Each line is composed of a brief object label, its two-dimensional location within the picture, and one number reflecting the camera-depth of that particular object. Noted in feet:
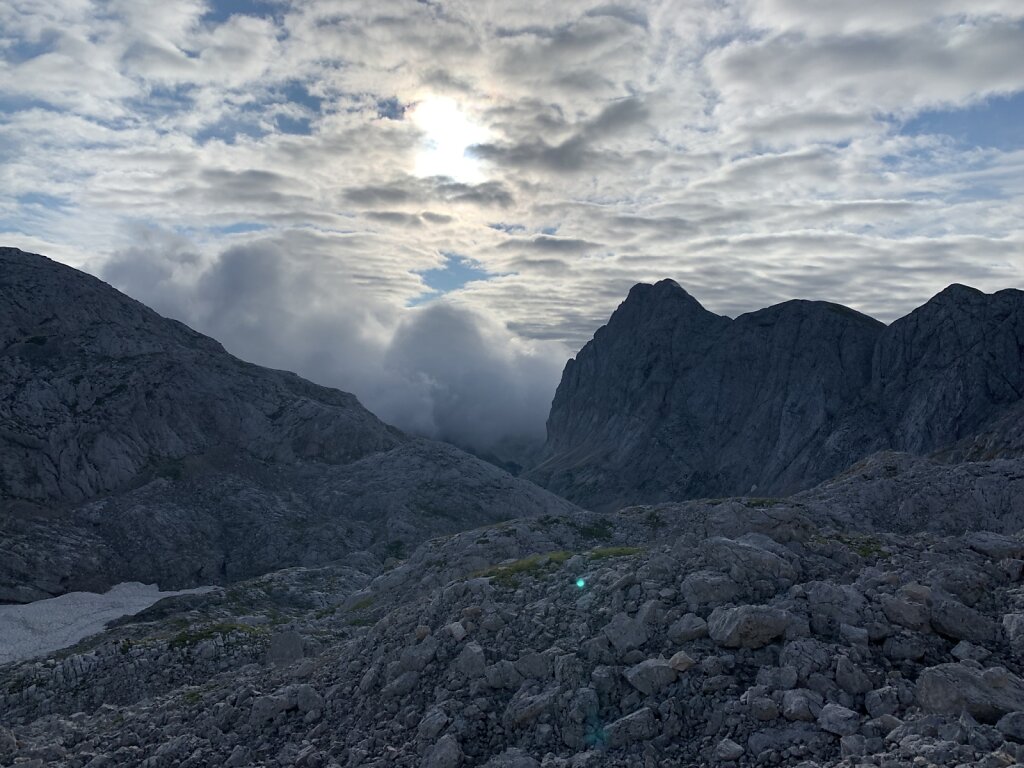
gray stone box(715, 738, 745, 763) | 57.16
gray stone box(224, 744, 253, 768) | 78.95
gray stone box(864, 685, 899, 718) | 57.26
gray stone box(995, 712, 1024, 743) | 50.52
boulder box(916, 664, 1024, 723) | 54.65
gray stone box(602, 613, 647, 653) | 74.95
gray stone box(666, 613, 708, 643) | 72.33
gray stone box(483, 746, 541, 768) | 64.64
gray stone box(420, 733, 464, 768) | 67.62
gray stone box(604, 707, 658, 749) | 63.26
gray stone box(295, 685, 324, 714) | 85.11
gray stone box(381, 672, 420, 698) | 81.46
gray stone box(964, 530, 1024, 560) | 86.07
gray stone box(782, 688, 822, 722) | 58.34
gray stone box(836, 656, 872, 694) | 60.64
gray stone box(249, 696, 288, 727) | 85.64
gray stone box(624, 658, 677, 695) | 67.77
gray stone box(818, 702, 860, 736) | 55.52
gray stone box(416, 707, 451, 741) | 72.25
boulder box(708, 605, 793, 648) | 68.64
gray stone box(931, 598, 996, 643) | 66.95
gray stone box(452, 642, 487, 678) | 80.07
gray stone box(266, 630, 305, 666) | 133.18
